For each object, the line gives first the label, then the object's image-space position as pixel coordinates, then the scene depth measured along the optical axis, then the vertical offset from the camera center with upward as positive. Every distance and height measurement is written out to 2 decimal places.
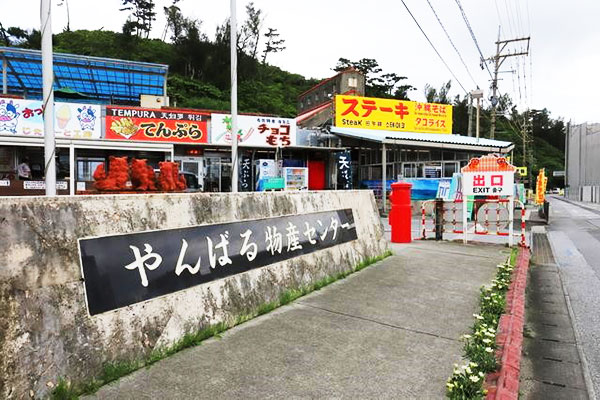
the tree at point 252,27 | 64.94 +25.49
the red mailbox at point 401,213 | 10.29 -0.68
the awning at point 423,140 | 20.39 +2.40
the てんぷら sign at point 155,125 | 15.74 +2.34
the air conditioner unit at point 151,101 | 18.61 +3.76
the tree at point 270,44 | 72.88 +25.07
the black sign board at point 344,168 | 20.78 +0.87
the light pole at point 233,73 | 9.29 +2.53
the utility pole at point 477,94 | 26.76 +6.04
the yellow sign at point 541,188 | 28.27 -0.05
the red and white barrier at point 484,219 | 10.19 -0.86
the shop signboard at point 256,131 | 17.64 +2.44
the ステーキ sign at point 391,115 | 23.44 +4.26
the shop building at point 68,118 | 14.33 +2.29
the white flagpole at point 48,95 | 4.63 +1.01
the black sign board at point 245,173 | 19.23 +0.53
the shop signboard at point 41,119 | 14.16 +2.27
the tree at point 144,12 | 64.38 +27.33
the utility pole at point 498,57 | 32.67 +10.65
